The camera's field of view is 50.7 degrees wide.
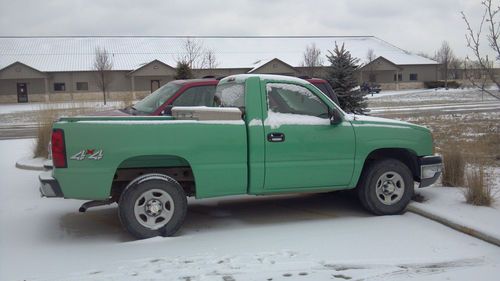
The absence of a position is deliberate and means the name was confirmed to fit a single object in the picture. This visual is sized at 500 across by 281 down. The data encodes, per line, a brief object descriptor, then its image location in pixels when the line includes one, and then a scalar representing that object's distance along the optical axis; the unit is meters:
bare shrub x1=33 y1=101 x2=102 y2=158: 11.80
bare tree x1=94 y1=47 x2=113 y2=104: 52.41
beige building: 54.38
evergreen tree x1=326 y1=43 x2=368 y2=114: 14.45
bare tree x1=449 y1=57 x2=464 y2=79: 73.03
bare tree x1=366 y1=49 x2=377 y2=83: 60.34
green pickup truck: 6.05
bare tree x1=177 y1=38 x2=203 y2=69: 45.36
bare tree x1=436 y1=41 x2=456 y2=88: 71.97
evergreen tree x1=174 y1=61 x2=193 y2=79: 21.66
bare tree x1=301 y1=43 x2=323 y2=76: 45.71
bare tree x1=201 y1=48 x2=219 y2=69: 51.48
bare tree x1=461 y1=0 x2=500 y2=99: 6.95
